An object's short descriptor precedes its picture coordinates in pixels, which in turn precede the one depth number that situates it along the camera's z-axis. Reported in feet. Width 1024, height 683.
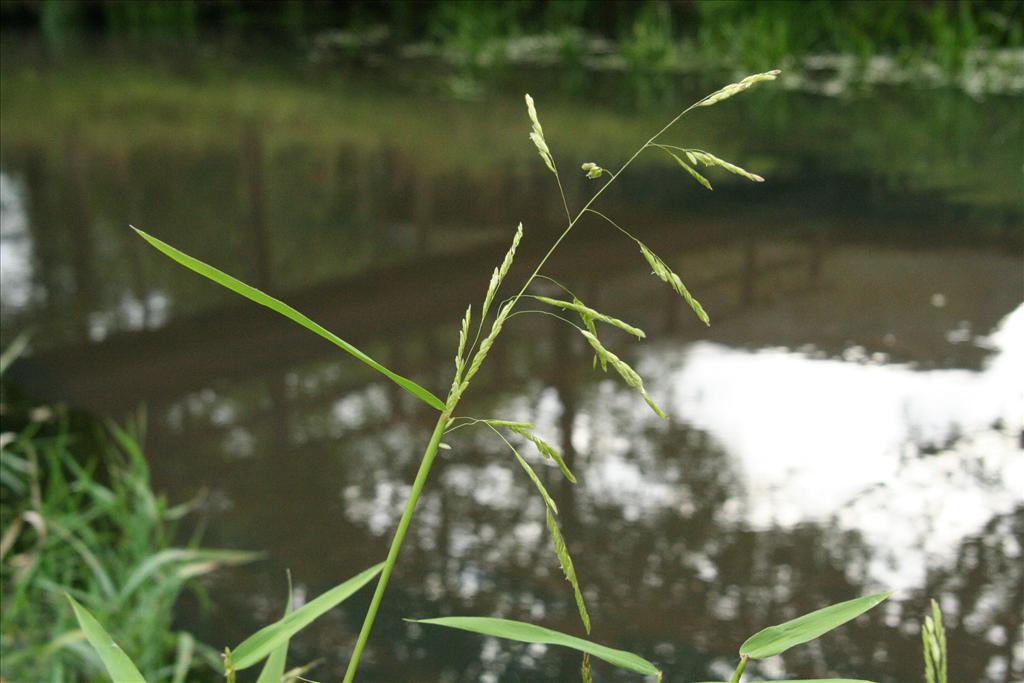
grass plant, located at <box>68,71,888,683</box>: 2.81
